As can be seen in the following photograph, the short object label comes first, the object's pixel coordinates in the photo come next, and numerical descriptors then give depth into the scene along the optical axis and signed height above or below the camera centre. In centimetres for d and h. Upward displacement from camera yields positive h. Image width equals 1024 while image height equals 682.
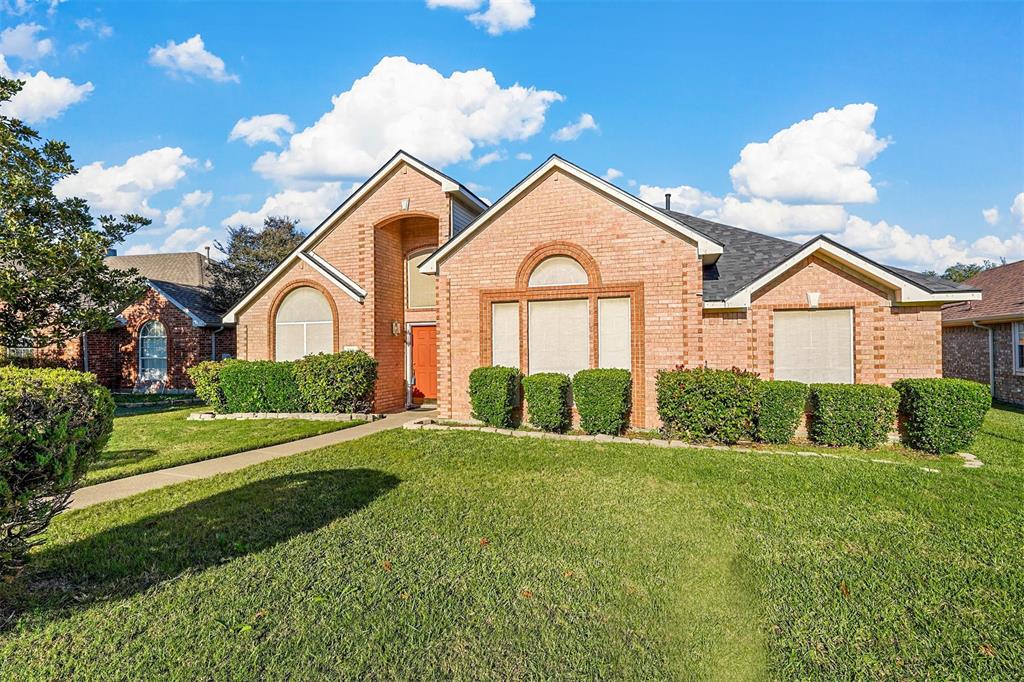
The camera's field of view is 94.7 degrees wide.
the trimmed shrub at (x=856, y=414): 859 -142
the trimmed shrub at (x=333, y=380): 1234 -98
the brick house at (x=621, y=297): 942 +93
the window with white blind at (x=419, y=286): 1502 +180
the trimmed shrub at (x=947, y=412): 807 -132
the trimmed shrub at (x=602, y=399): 966 -121
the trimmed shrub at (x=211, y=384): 1302 -108
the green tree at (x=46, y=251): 1289 +272
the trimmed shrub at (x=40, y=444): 316 -69
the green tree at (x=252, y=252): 2453 +539
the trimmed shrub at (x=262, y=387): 1268 -114
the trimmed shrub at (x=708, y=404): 877 -123
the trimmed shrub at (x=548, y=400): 995 -125
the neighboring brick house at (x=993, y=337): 1449 -5
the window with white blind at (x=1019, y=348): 1424 -39
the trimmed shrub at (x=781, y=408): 877 -131
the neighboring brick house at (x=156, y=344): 1892 +9
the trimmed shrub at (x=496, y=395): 1038 -118
